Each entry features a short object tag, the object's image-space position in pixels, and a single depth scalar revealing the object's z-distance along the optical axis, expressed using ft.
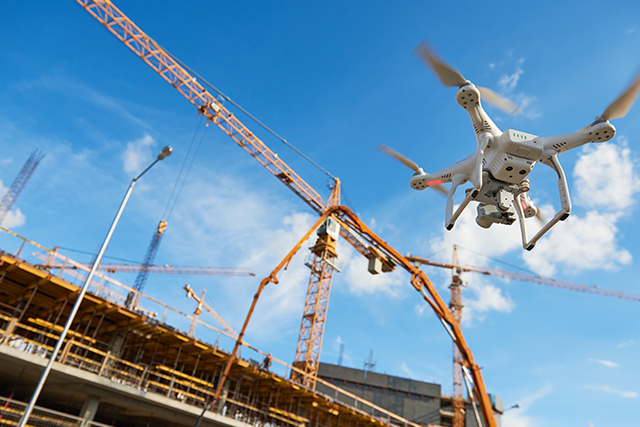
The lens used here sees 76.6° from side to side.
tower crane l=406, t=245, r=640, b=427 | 210.59
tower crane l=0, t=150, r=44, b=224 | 267.37
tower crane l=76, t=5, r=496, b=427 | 152.25
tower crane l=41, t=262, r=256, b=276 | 265.30
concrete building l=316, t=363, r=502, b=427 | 205.26
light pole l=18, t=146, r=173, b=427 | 42.11
